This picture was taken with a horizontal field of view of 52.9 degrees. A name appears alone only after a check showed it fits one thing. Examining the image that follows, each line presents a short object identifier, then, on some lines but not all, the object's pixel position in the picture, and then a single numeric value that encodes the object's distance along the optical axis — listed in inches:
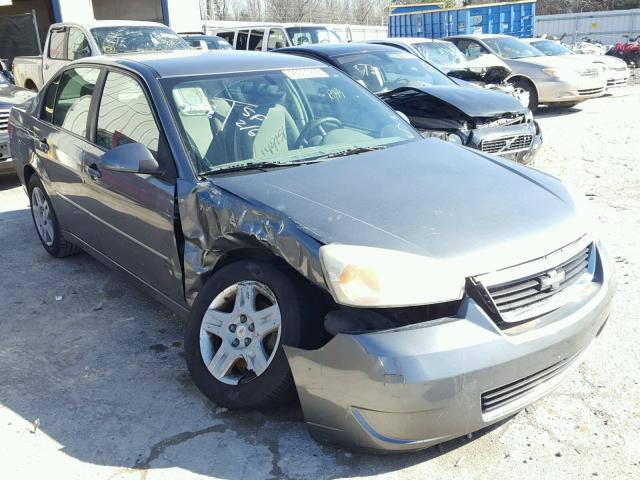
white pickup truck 425.4
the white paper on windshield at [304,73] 161.0
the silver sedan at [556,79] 494.3
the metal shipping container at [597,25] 1279.5
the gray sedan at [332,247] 97.2
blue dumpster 920.9
